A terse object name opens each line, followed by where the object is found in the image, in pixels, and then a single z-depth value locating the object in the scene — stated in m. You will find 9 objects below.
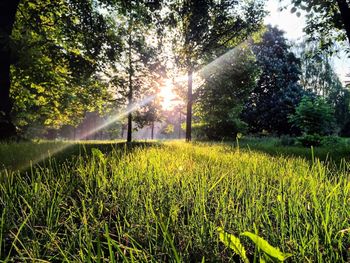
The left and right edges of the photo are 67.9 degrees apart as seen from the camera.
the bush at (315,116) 14.23
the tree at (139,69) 19.27
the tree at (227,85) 19.72
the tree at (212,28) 16.44
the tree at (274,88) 28.91
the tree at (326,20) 8.21
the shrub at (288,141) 15.08
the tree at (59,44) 10.62
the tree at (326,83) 42.99
